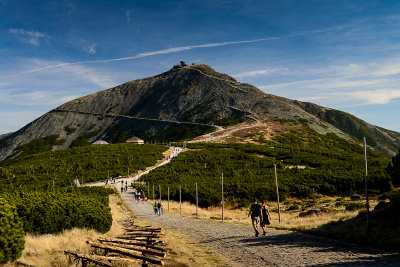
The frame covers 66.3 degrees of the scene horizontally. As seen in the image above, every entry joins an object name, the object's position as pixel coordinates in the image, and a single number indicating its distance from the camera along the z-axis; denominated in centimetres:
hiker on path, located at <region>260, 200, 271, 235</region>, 1513
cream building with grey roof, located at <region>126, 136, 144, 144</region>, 10970
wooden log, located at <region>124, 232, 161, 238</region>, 1345
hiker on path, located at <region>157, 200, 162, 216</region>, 2861
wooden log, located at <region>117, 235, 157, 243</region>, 1237
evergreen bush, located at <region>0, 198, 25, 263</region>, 862
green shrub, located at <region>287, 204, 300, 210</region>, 3638
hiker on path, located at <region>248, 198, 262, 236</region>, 1486
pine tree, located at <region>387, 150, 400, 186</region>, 1927
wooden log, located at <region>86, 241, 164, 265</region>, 934
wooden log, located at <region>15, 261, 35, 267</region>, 883
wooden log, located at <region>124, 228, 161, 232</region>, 1477
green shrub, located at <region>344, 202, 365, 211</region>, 2797
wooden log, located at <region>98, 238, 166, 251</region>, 1126
